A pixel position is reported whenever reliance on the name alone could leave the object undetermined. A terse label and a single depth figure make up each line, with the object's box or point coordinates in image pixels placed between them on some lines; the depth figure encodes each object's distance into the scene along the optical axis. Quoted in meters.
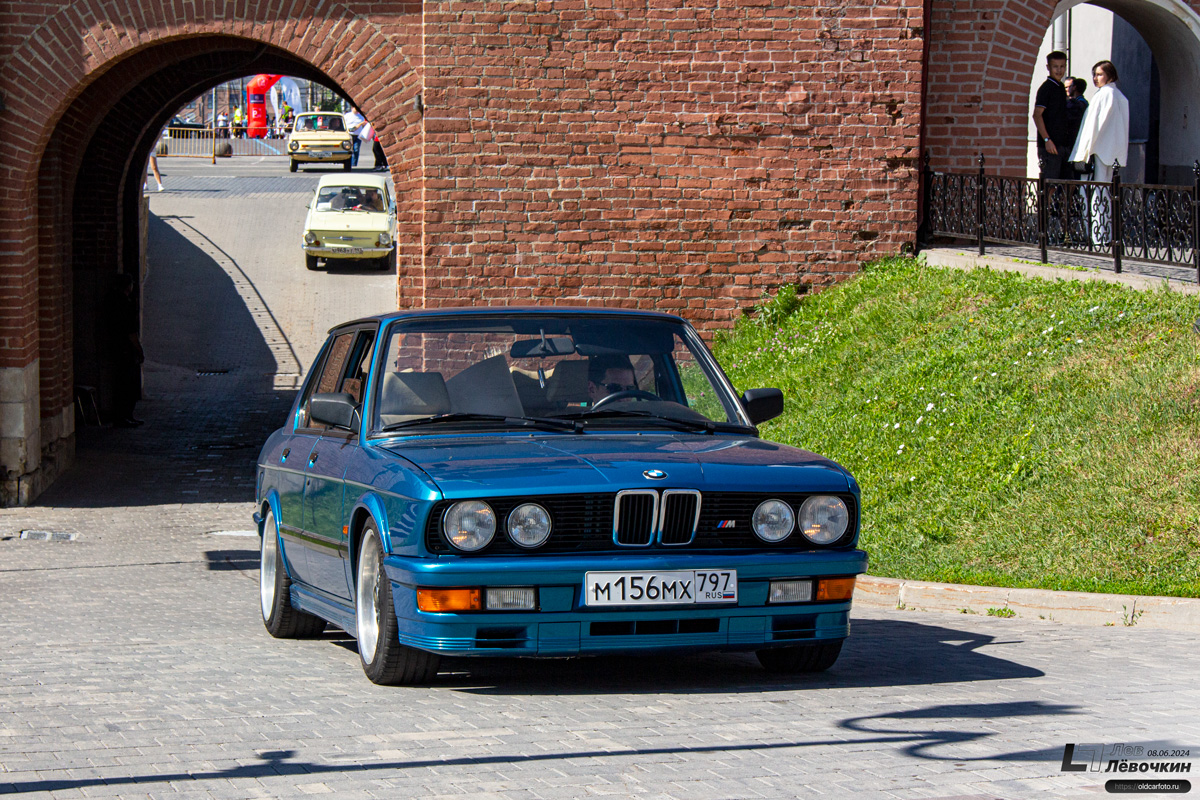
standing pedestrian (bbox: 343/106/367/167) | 58.66
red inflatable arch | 77.06
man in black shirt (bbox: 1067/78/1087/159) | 17.42
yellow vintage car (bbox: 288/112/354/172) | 55.94
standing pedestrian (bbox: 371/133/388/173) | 57.83
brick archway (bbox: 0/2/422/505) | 15.04
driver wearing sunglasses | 6.97
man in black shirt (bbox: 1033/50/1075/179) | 17.03
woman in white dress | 16.20
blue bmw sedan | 5.81
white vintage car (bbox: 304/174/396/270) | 36.00
